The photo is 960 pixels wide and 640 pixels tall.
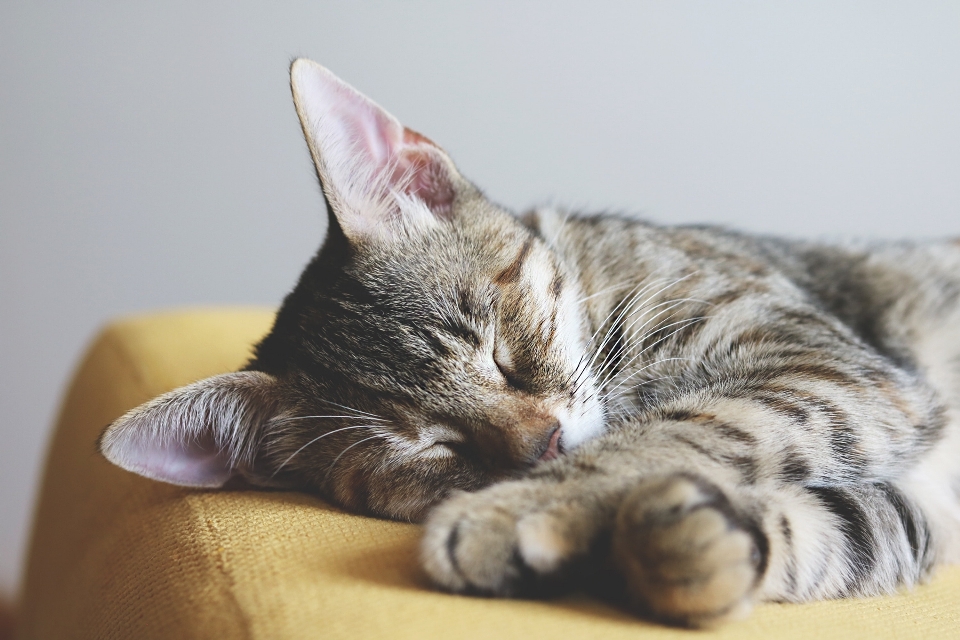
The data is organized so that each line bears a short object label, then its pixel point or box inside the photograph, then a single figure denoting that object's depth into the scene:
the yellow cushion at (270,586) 0.38
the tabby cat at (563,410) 0.39
